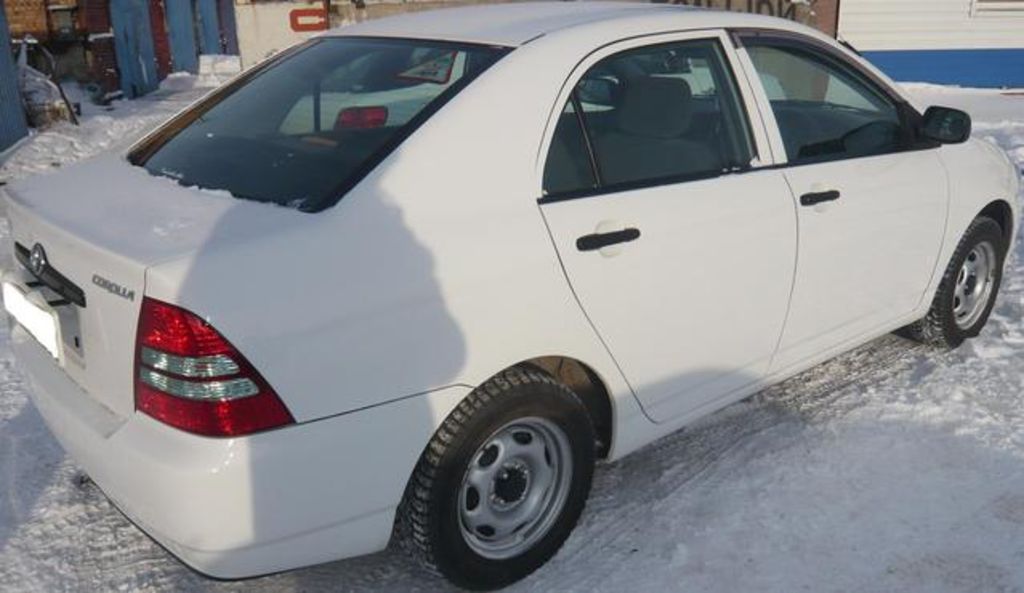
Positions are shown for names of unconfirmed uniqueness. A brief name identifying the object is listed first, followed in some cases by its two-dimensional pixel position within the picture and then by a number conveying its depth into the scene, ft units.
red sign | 36.37
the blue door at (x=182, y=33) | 63.82
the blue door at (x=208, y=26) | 69.26
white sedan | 7.47
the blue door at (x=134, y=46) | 52.70
